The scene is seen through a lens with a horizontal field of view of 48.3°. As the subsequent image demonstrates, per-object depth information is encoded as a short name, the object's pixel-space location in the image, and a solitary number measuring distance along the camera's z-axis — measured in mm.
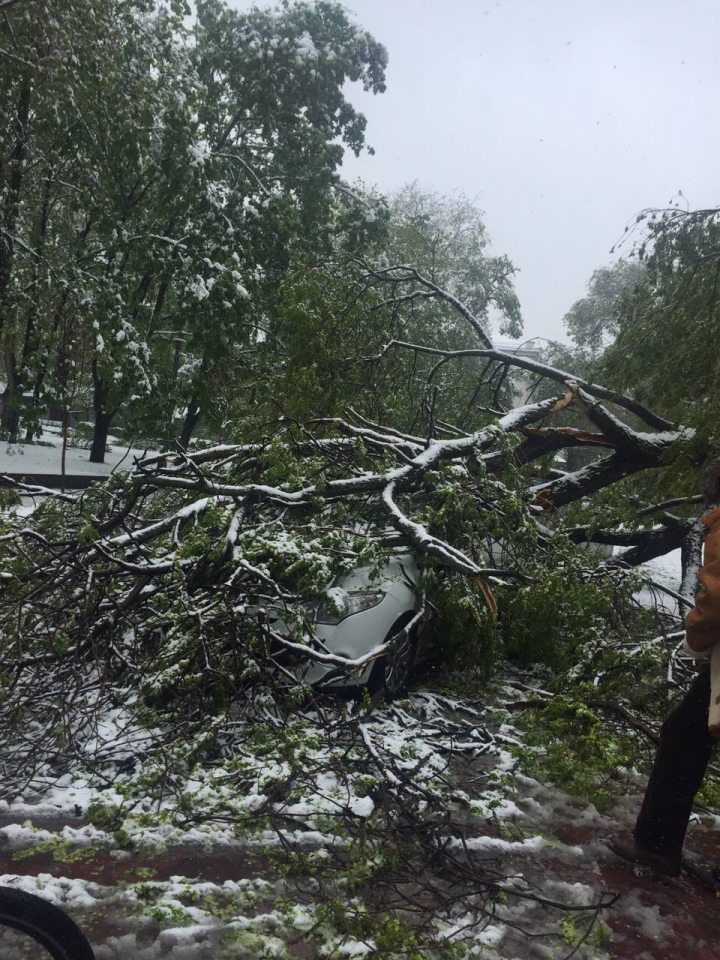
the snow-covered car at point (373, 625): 4879
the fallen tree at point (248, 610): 3832
